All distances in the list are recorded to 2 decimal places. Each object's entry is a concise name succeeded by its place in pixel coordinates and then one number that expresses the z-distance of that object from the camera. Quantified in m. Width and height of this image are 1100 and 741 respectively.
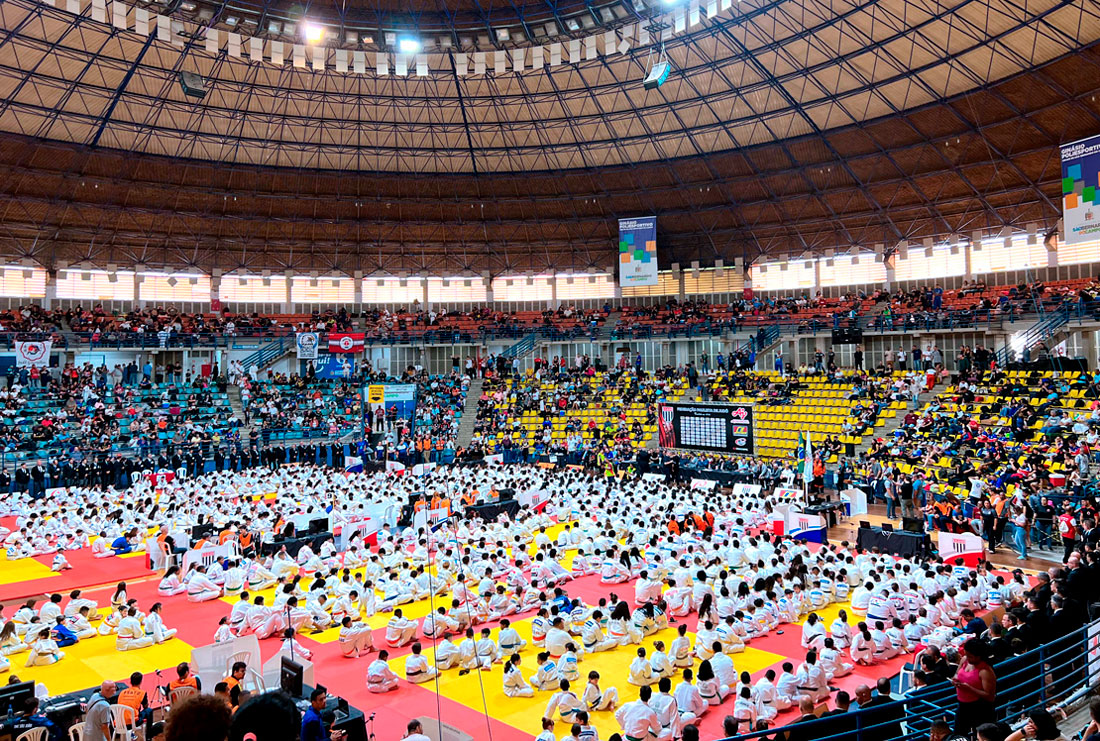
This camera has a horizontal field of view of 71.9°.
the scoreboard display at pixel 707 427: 29.33
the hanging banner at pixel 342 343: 43.44
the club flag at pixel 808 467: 25.05
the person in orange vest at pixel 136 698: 10.21
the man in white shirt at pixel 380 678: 12.70
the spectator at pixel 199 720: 3.35
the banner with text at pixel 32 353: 36.92
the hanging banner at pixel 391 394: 38.25
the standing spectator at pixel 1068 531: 18.66
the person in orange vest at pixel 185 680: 10.61
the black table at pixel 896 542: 20.14
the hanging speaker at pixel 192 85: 32.16
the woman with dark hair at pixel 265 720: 3.51
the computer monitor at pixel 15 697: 10.40
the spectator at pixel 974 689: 7.56
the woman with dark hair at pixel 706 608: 14.51
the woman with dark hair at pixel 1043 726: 6.24
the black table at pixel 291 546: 21.39
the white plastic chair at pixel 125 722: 9.75
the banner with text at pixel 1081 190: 28.33
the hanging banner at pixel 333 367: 42.66
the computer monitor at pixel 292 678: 10.47
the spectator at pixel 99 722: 9.60
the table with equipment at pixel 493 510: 25.95
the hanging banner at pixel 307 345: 43.28
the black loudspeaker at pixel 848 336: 41.06
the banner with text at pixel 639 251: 41.75
